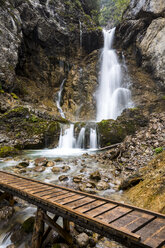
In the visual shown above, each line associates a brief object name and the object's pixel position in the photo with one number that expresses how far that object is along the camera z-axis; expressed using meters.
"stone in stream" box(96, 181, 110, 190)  4.97
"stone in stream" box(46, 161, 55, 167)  7.98
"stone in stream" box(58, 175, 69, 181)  5.88
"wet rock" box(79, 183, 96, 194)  4.74
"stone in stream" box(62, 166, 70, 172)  7.18
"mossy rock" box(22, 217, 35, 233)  2.99
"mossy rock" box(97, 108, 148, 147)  12.69
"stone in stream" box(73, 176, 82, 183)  5.57
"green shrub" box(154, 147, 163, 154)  6.56
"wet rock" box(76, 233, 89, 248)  2.56
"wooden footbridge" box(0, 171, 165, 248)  1.67
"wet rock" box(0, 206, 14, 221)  3.40
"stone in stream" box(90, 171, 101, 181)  5.71
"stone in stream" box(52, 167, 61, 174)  7.03
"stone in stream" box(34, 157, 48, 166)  8.12
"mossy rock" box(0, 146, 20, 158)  10.04
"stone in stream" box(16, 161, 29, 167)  7.96
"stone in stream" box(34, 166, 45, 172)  7.19
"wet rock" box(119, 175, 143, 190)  4.55
